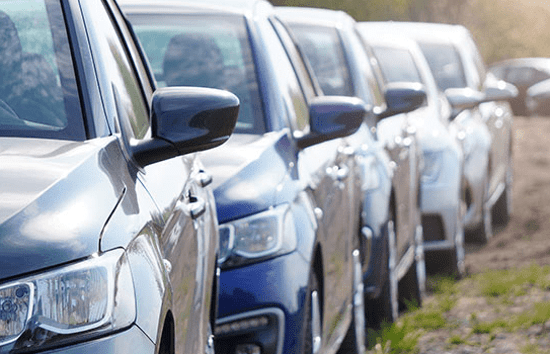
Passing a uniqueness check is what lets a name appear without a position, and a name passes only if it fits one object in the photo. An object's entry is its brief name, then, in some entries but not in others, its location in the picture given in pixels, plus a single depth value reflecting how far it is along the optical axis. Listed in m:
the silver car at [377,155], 12.14
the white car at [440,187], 16.58
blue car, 7.93
